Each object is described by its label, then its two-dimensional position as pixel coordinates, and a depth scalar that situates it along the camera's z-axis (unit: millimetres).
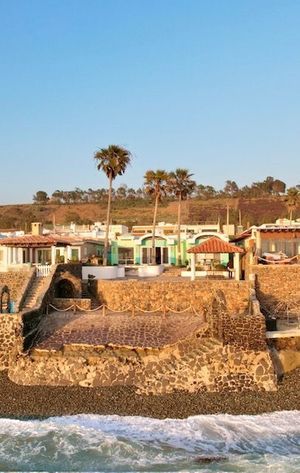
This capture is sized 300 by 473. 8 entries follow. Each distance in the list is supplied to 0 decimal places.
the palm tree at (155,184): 44062
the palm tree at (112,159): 37375
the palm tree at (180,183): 47969
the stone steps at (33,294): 26903
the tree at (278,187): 126438
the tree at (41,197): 129850
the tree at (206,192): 120875
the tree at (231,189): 123888
